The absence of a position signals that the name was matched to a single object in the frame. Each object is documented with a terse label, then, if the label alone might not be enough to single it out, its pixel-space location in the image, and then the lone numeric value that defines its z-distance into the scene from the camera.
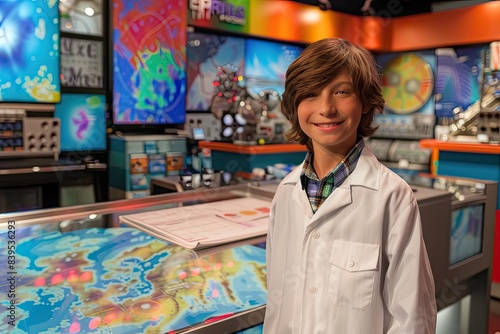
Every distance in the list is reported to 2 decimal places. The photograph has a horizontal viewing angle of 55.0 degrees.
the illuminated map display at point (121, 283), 0.87
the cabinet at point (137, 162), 3.33
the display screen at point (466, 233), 1.96
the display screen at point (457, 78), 5.62
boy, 0.82
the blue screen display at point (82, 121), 3.04
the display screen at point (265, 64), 4.67
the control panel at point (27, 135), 2.74
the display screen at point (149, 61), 3.27
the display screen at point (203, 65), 3.86
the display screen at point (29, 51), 2.63
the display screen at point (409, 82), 6.11
